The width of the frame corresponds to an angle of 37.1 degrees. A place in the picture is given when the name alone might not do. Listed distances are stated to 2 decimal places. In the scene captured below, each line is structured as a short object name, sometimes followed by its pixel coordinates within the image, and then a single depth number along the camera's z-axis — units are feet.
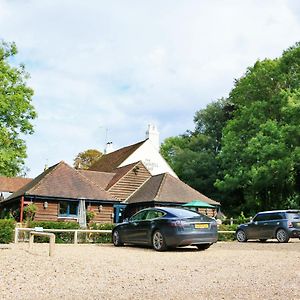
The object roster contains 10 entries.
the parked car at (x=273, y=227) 67.26
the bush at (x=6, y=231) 57.31
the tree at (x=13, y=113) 107.96
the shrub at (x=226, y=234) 78.79
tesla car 45.80
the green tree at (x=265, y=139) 120.26
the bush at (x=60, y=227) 69.10
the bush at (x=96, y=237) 70.23
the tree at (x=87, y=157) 232.69
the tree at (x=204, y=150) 163.32
